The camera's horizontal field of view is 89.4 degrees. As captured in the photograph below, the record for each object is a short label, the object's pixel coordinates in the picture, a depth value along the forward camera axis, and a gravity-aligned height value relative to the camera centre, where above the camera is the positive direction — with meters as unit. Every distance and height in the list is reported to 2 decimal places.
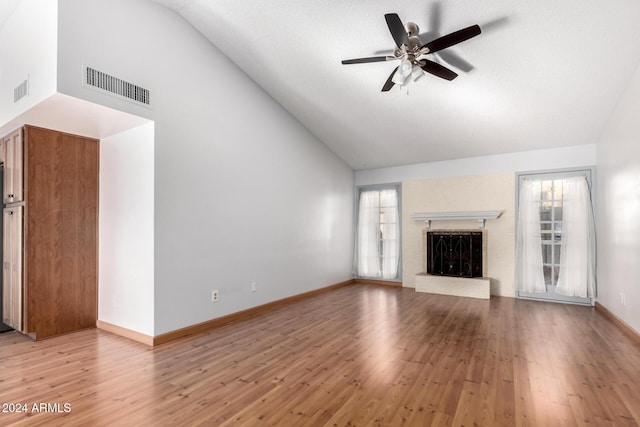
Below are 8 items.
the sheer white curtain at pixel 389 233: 6.91 -0.32
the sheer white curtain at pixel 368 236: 7.12 -0.39
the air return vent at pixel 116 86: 3.00 +1.31
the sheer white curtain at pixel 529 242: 5.49 -0.41
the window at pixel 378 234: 6.94 -0.34
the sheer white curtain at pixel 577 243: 5.04 -0.40
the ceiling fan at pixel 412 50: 2.67 +1.53
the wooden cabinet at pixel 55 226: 3.57 -0.09
